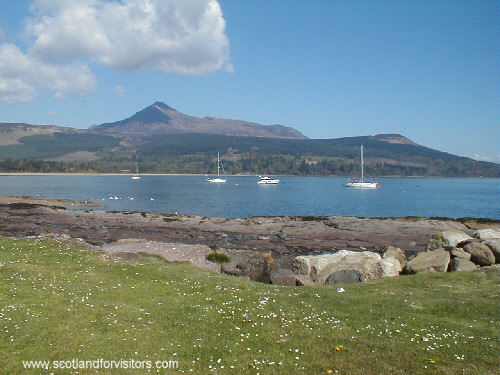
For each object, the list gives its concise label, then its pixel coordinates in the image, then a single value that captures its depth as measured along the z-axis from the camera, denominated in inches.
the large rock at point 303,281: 896.3
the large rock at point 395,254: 1169.4
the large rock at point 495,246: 991.0
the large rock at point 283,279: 917.2
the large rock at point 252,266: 1095.6
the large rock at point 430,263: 926.4
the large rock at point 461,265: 903.1
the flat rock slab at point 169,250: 1199.6
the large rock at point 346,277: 897.5
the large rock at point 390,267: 951.0
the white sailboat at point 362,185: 6927.2
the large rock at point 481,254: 979.9
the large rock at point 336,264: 962.7
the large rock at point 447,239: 1208.8
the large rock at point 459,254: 969.0
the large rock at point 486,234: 1322.2
